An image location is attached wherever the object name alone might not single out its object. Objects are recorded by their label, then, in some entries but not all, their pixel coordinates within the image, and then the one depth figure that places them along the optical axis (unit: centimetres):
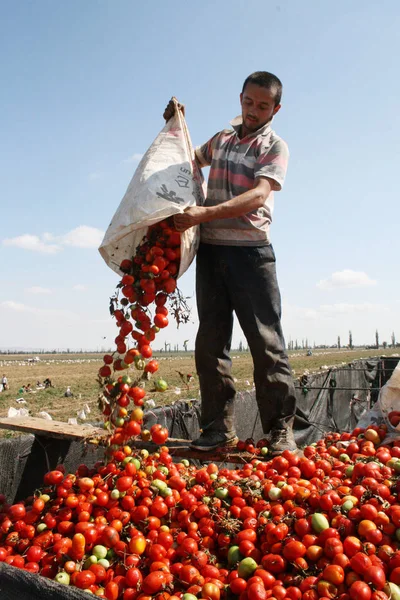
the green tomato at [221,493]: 306
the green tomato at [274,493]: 293
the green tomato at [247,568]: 248
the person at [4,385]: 2657
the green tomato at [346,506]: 269
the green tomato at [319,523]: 260
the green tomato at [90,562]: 262
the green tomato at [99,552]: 268
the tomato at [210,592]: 227
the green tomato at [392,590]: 210
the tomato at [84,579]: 242
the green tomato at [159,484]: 312
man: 386
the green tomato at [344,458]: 355
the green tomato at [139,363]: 363
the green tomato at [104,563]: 262
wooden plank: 407
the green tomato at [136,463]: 332
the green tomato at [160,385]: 369
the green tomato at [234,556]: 263
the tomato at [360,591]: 208
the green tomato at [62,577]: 242
